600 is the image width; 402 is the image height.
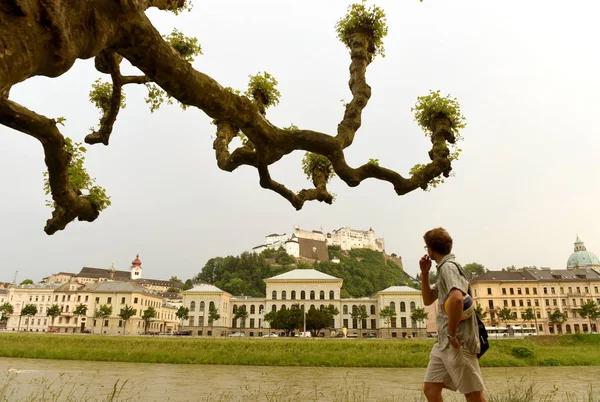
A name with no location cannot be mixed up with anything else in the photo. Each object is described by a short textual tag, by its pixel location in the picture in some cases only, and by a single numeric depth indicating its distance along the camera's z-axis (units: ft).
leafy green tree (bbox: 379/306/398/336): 220.62
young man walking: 10.96
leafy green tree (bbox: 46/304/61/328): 211.82
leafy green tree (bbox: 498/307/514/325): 198.00
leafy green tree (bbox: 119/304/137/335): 212.84
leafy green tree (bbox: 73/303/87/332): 216.02
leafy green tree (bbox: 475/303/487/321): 216.95
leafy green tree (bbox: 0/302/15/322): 226.99
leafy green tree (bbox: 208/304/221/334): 223.02
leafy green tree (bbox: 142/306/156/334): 218.16
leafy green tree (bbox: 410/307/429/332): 214.48
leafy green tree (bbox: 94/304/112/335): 215.10
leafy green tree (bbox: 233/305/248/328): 229.45
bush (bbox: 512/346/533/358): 93.04
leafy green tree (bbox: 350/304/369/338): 225.15
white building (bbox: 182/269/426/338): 240.32
